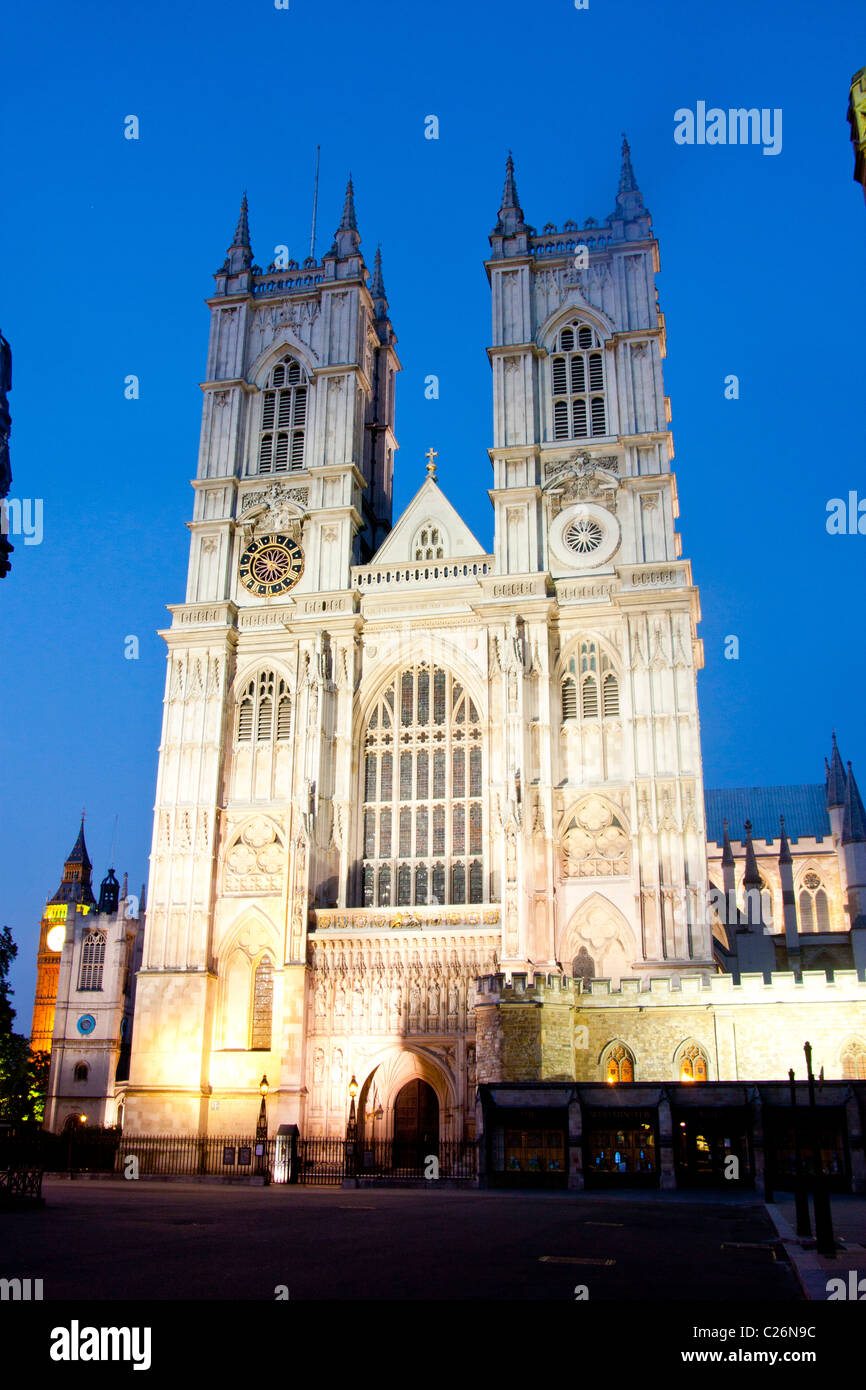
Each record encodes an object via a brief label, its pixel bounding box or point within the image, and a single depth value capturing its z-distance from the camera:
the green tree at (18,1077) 42.97
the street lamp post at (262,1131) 32.66
